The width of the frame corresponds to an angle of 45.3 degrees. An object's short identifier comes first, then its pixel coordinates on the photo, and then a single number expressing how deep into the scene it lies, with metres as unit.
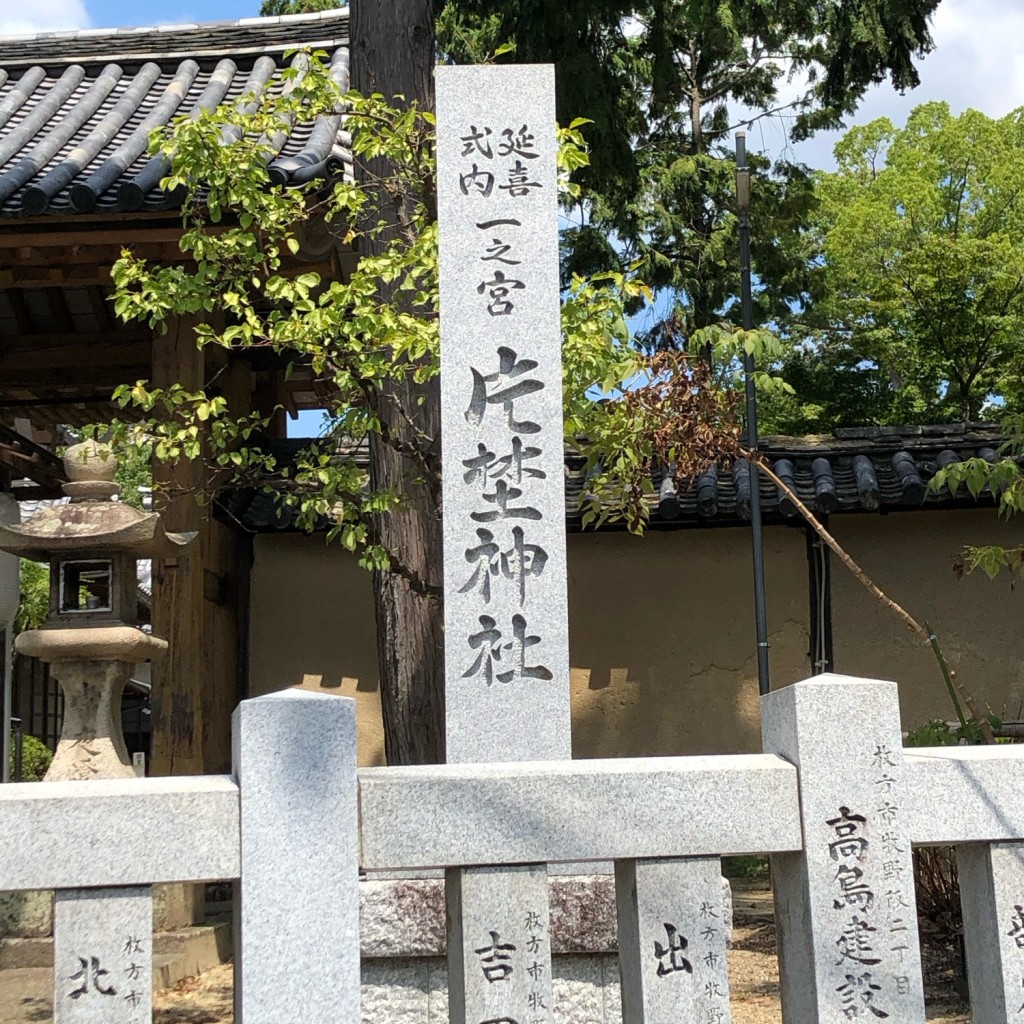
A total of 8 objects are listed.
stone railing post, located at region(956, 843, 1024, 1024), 3.36
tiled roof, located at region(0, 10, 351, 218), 6.34
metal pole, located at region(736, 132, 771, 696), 9.09
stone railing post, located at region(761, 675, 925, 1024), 3.33
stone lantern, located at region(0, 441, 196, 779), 6.60
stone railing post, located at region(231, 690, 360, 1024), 3.13
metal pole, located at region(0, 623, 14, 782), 10.12
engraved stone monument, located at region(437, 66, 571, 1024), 4.55
